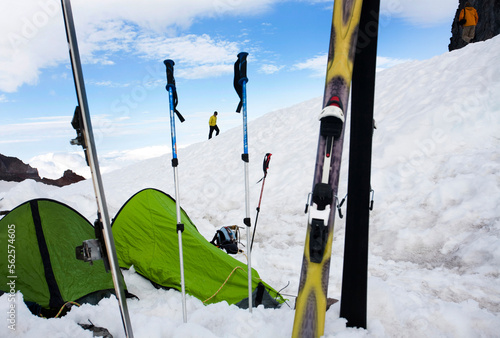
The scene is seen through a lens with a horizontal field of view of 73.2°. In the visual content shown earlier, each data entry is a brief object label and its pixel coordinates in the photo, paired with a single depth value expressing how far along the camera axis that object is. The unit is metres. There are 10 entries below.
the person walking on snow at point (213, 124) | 17.09
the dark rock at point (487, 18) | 20.19
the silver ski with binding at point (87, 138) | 1.85
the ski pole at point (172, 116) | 3.35
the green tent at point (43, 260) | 3.35
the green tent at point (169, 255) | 3.88
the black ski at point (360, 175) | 2.58
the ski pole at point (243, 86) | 3.58
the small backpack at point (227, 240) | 5.59
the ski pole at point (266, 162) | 4.57
